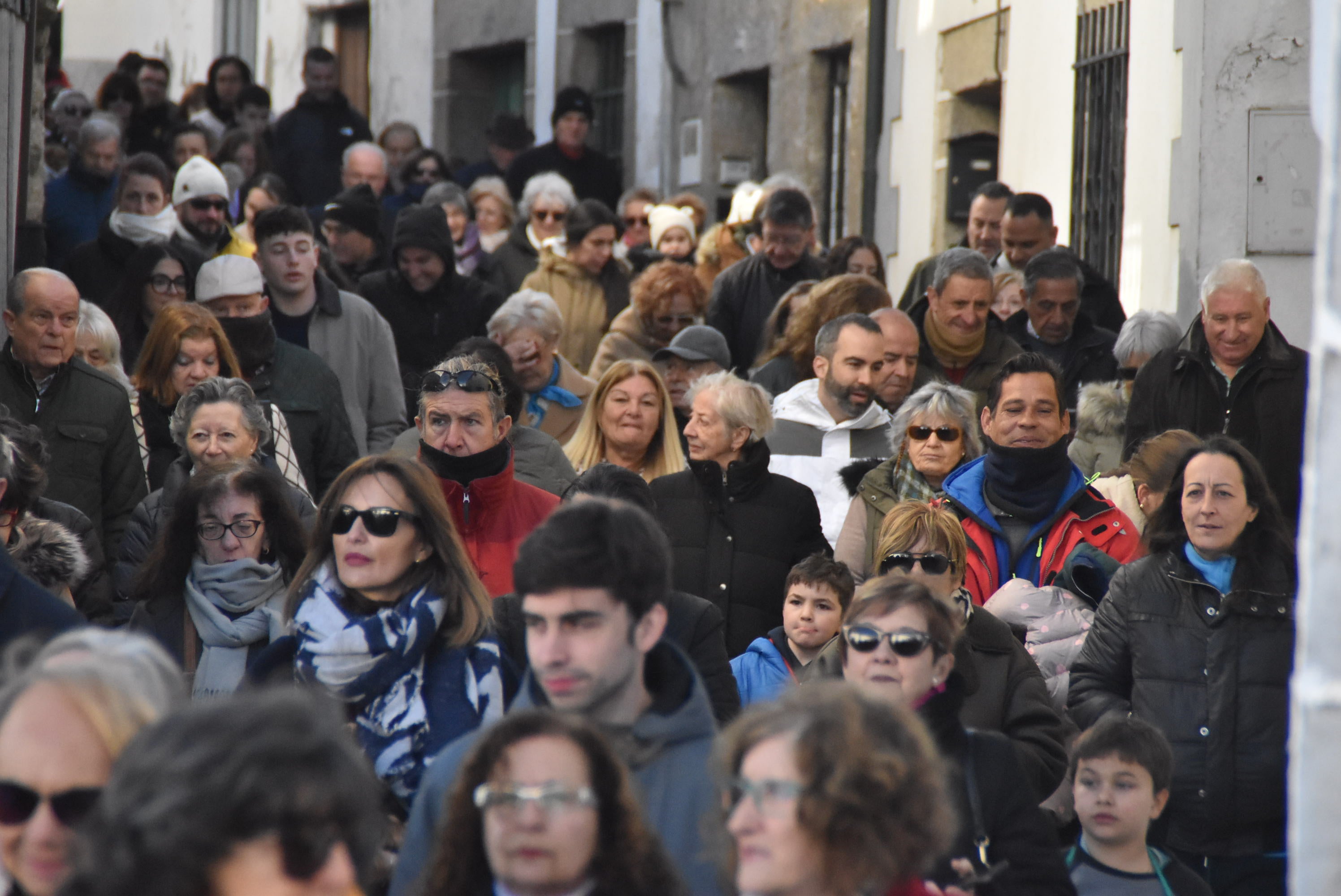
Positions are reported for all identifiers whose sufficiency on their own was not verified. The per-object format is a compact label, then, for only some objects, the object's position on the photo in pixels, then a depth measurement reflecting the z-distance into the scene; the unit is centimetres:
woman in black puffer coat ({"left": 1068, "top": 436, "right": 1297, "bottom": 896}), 1062
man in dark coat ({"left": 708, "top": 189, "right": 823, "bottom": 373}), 1994
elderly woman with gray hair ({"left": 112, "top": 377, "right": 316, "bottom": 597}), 1262
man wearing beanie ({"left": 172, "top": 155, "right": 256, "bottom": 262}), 1892
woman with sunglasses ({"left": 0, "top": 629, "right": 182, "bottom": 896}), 577
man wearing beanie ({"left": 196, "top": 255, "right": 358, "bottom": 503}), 1505
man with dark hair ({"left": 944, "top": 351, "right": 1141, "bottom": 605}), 1282
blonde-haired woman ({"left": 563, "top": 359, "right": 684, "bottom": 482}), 1445
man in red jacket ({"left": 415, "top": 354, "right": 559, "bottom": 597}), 1187
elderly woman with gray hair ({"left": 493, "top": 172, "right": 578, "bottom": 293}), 2397
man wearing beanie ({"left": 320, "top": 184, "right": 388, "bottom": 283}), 2087
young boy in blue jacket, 1219
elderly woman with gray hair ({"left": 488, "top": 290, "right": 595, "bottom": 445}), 1653
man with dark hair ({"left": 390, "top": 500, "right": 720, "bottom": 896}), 695
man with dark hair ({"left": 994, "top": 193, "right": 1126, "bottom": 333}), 2025
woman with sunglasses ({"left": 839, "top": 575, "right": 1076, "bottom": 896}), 820
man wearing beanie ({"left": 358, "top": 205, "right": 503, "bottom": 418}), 1903
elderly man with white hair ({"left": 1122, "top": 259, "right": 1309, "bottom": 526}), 1548
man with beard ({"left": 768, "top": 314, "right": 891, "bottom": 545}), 1523
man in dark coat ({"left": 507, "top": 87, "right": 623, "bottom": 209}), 3000
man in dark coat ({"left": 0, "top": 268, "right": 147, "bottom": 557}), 1419
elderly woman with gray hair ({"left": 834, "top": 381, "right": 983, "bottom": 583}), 1354
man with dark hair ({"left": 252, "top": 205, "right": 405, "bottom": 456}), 1686
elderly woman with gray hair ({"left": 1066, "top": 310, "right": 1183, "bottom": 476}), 1648
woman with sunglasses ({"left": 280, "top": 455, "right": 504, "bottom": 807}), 896
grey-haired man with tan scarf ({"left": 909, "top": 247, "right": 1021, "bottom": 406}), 1692
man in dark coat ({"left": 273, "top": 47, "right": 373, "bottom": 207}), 2964
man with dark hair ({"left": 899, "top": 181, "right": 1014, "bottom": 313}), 2117
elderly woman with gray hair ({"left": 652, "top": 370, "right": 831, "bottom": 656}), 1320
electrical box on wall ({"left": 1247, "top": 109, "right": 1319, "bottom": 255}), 1869
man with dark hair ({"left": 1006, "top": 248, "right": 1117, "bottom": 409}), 1780
